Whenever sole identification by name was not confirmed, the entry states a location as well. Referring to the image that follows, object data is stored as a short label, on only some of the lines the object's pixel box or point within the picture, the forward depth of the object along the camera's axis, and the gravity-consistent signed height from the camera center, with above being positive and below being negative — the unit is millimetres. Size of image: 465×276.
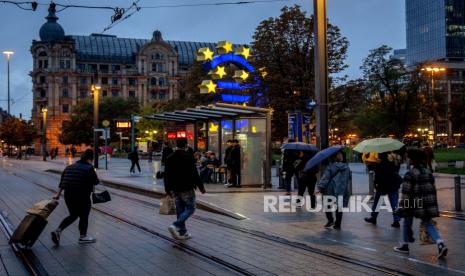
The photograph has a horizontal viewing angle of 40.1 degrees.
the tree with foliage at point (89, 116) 97188 +5173
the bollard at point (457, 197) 14995 -1218
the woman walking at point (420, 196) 9125 -713
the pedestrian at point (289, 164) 18922 -487
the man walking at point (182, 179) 10812 -517
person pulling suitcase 10500 -656
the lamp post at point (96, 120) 42350 +2044
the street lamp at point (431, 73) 58481 +6948
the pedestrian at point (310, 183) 15602 -873
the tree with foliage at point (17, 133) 96375 +2667
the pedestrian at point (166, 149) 24864 -8
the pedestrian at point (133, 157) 34969 -462
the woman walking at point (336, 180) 12234 -636
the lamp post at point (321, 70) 16688 +2038
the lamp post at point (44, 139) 72738 +1214
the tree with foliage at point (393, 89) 62656 +5820
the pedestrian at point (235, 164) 21750 -549
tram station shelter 22016 +562
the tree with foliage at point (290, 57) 38344 +5530
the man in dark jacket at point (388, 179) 12852 -652
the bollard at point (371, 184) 17775 -1063
